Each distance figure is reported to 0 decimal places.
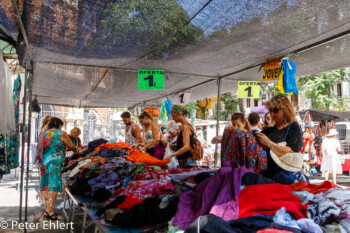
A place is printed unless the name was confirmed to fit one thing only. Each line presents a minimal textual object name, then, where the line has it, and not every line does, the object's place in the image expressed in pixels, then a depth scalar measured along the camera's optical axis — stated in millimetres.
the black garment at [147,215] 2195
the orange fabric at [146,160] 4141
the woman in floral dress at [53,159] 5586
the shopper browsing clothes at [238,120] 4809
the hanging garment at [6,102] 3324
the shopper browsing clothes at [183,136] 4629
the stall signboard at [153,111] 11820
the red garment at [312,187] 2108
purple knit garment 1768
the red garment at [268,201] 1686
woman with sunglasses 2732
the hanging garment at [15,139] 4143
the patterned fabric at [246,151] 2832
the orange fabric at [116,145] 5258
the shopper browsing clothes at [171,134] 5154
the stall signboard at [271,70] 5235
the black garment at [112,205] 2486
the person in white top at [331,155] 10477
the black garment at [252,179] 1956
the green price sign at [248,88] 6980
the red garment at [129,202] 2420
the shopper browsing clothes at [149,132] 5541
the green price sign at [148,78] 6141
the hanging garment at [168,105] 9945
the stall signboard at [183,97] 8623
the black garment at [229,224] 1493
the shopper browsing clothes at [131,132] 6215
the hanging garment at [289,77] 5013
